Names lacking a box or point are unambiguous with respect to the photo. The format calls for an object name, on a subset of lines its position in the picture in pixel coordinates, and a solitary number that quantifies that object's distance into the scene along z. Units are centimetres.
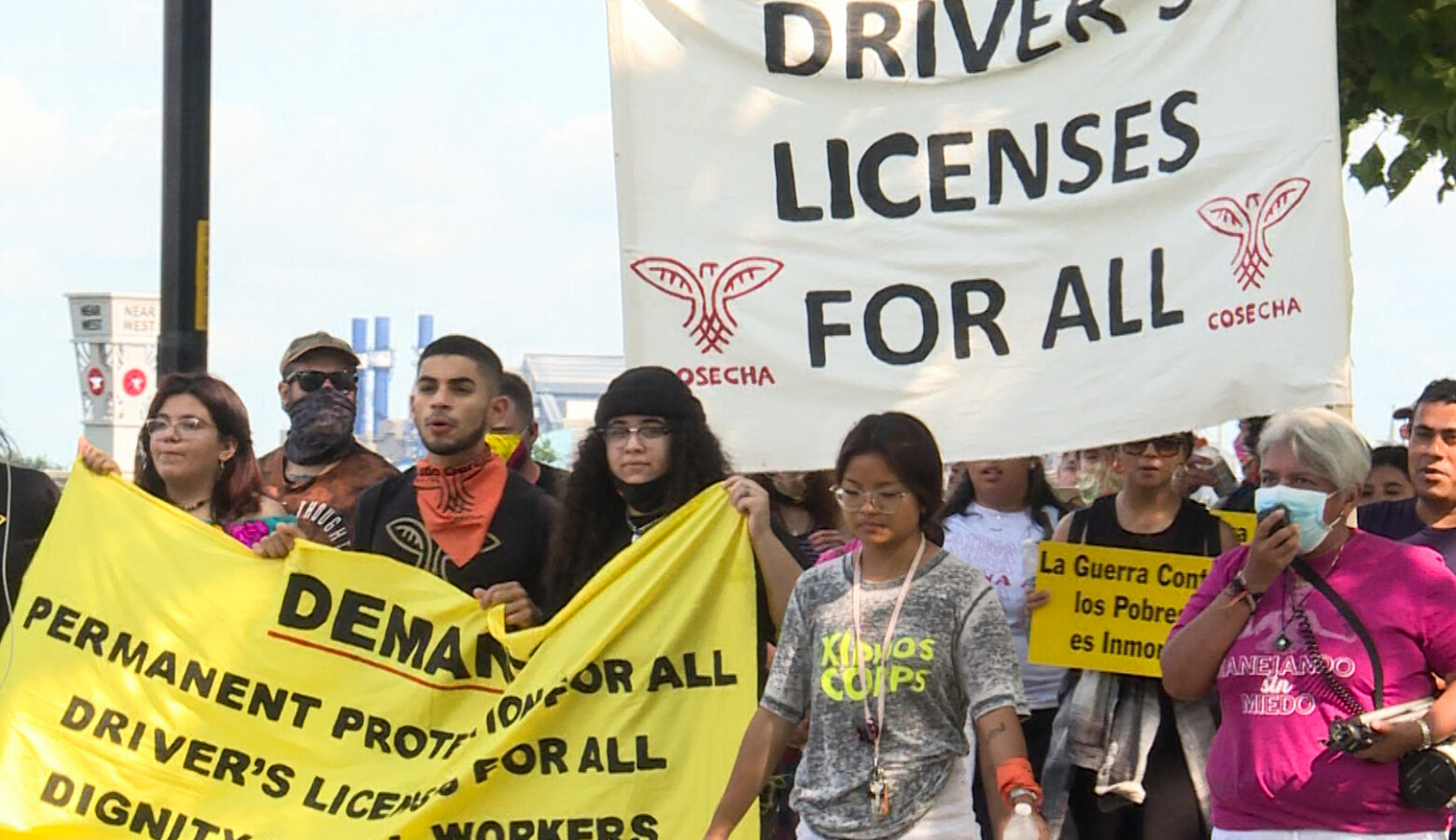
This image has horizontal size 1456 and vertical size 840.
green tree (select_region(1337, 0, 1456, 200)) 1615
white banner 1328
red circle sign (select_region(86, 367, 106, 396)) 3729
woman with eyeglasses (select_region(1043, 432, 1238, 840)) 1423
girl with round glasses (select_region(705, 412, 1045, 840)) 1087
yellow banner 1290
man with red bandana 1370
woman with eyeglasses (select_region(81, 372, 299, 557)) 1450
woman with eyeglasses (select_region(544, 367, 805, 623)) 1294
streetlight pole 1532
